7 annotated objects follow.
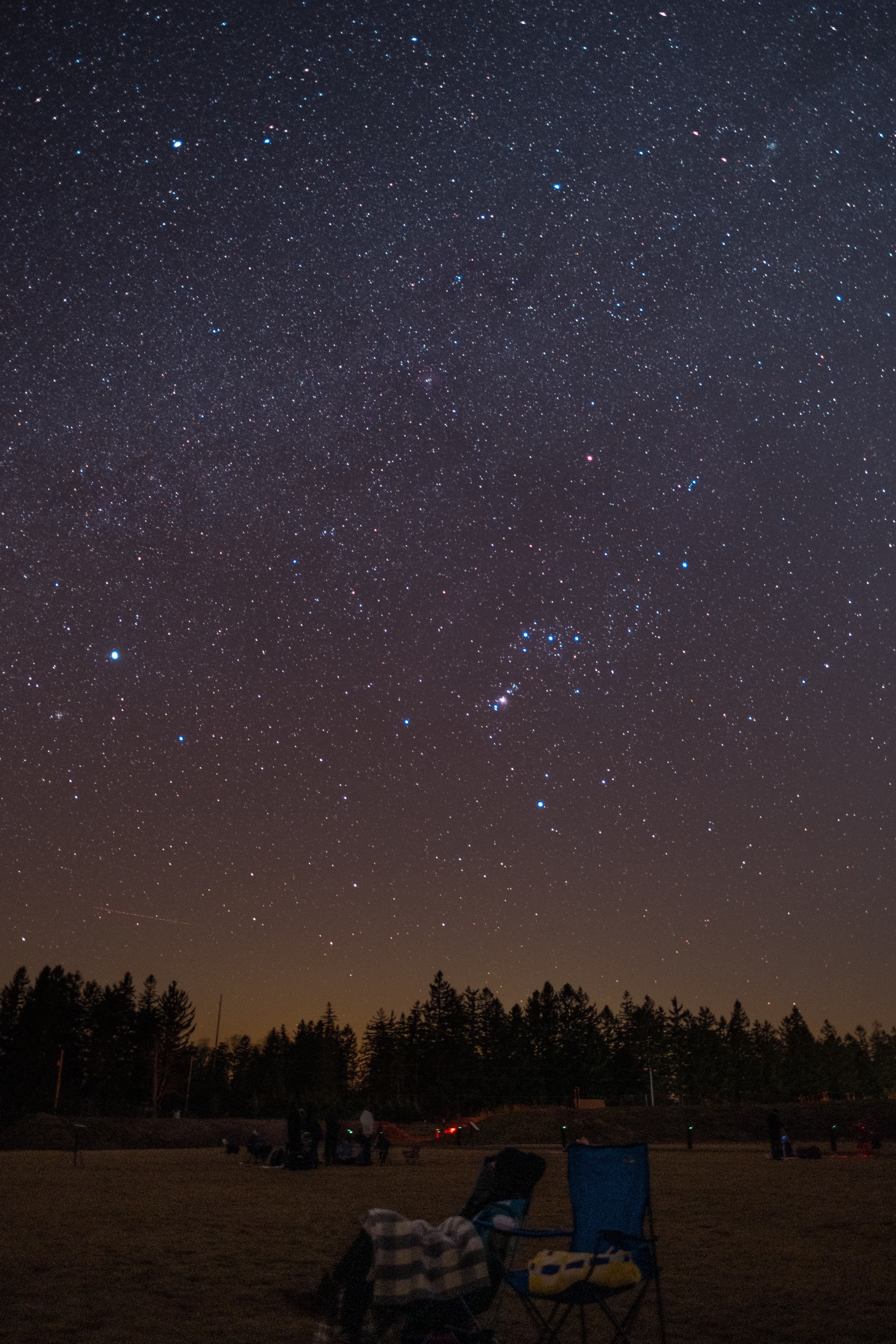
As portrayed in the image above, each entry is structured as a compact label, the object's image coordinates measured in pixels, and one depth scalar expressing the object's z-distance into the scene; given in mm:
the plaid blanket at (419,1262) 5234
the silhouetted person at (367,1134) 23422
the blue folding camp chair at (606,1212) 5270
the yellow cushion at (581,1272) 5070
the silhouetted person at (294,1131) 21625
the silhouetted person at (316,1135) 21500
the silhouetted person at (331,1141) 23625
